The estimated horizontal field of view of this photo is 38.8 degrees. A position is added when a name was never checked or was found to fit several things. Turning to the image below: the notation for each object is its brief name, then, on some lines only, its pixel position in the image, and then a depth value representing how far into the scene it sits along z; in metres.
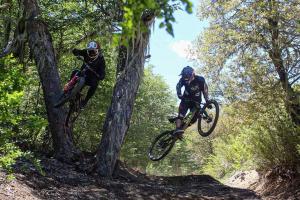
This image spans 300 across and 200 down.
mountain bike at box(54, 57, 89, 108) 8.29
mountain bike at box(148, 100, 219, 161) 9.05
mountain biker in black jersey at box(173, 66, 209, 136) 8.92
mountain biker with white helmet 8.17
